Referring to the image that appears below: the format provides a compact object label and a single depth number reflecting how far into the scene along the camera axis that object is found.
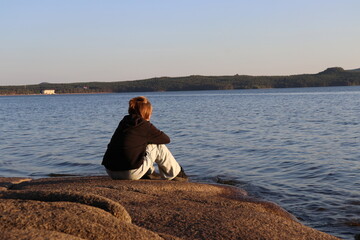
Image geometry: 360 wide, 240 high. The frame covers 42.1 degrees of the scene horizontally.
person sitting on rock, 7.64
